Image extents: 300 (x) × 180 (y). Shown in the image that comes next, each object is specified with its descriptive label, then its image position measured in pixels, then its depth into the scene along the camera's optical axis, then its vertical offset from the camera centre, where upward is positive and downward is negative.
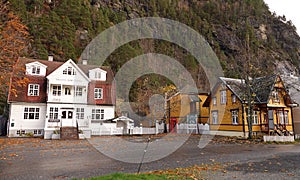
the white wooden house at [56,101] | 24.48 +1.41
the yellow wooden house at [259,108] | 24.47 +0.45
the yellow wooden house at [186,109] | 34.34 +0.57
